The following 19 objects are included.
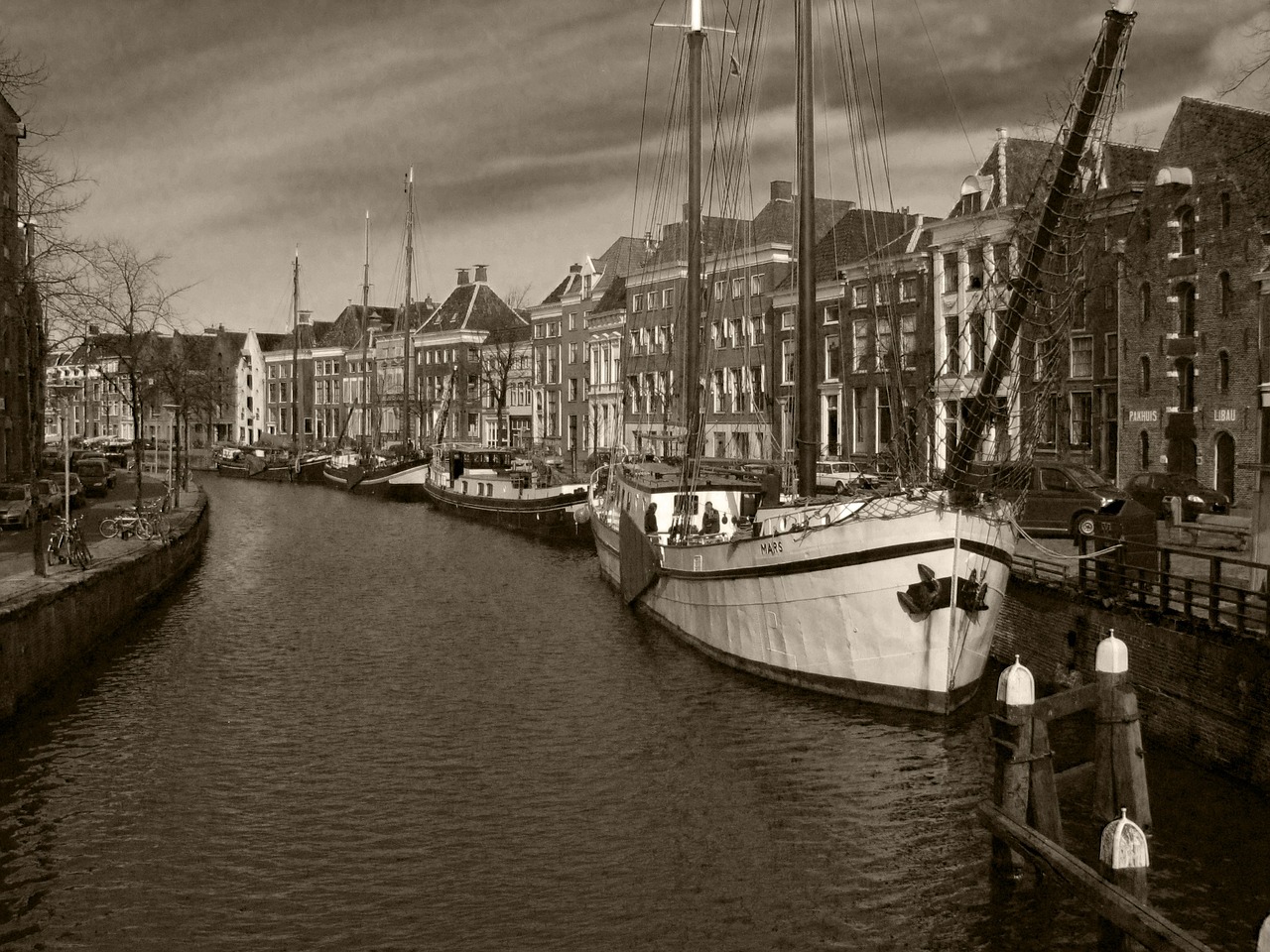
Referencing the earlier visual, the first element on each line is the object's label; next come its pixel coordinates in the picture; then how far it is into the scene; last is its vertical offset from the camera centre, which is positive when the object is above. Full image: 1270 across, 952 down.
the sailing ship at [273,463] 93.06 -1.98
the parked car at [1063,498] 28.19 -1.61
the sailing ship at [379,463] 75.12 -1.69
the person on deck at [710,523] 25.29 -1.88
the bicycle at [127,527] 33.00 -2.38
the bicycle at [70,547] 24.70 -2.19
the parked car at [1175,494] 34.22 -1.96
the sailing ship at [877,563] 16.89 -2.10
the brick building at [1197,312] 38.12 +3.75
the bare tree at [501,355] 93.56 +6.29
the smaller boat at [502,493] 49.78 -2.66
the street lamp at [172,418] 44.44 +0.86
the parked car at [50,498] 34.75 -1.76
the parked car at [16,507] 34.44 -1.88
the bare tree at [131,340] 40.72 +3.39
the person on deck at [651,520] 28.77 -2.03
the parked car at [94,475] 52.88 -1.54
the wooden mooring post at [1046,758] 11.71 -3.22
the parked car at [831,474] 48.02 -1.73
